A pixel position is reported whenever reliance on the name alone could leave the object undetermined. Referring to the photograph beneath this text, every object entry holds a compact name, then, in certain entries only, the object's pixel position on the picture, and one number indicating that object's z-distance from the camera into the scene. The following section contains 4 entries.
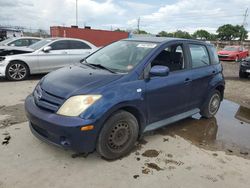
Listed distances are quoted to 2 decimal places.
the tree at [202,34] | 62.28
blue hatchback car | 2.38
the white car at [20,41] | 8.46
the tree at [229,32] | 59.43
